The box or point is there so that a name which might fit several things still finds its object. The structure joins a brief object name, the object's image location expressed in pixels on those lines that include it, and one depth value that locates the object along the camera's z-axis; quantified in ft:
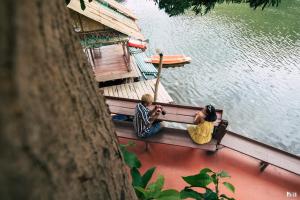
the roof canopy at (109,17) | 30.91
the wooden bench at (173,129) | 18.10
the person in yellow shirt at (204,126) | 17.31
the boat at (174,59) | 50.96
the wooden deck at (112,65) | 38.25
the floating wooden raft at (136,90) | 35.66
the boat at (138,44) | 51.19
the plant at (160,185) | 6.60
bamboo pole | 31.21
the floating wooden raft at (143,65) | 42.88
